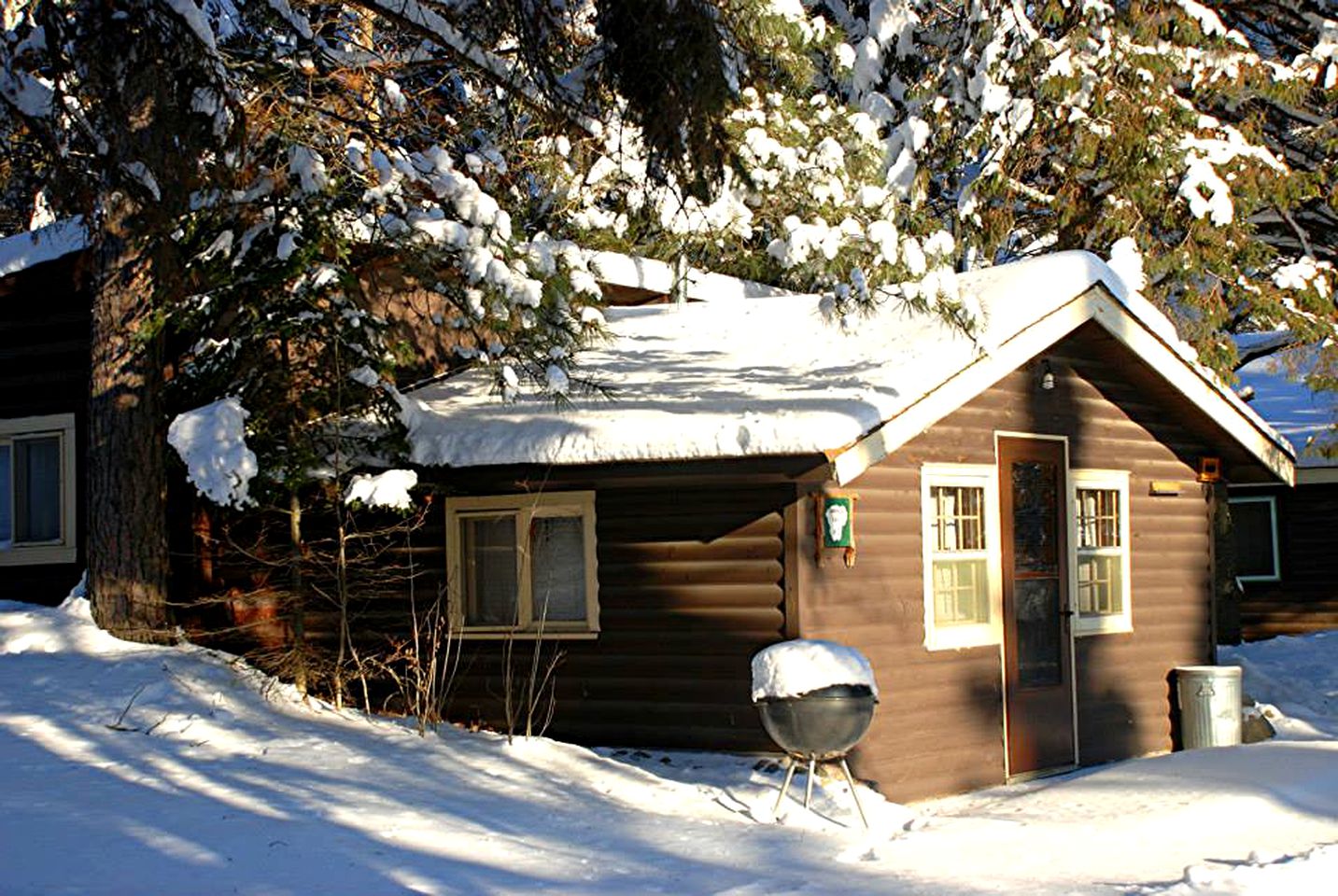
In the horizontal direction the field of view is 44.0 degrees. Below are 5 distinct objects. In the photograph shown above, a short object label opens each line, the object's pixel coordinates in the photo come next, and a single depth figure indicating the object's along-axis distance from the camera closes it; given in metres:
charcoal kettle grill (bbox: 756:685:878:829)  9.77
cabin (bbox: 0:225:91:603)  13.87
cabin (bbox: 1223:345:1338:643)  23.56
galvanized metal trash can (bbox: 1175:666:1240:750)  14.69
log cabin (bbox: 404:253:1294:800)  11.12
